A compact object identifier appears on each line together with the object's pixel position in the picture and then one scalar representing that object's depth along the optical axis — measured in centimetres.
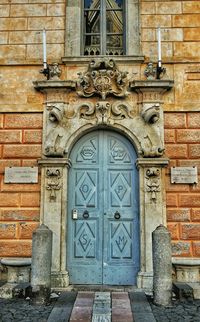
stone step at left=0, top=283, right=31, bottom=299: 612
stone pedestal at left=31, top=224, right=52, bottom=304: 580
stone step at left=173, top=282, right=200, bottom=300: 602
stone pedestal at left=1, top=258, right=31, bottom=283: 671
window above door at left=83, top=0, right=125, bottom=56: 820
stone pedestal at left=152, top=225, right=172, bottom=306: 570
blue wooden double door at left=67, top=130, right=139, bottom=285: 717
